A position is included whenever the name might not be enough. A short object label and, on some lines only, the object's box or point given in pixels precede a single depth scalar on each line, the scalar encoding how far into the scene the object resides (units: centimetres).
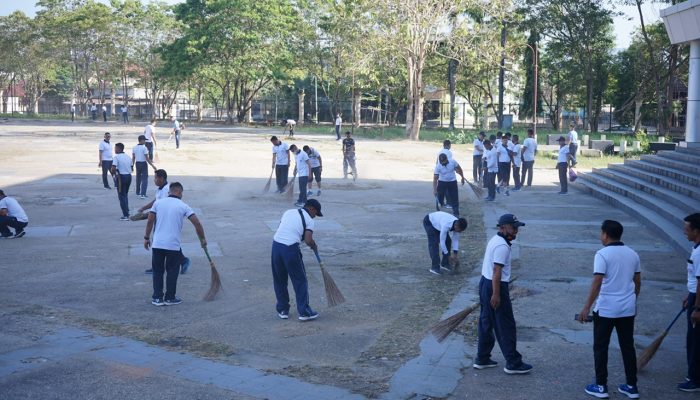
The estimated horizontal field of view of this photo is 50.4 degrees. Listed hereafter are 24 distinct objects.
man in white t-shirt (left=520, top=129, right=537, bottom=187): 2277
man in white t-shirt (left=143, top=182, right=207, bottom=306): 972
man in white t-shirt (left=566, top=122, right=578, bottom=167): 2435
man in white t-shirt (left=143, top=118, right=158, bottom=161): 2717
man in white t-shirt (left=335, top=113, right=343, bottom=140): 4544
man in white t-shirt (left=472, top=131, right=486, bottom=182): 2370
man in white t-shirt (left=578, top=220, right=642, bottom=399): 657
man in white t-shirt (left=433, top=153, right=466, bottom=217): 1609
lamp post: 3815
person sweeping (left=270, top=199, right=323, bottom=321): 901
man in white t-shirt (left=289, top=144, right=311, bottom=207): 1876
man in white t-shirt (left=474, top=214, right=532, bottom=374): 715
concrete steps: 1520
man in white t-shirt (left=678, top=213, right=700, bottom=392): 670
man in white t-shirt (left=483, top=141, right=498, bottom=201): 1938
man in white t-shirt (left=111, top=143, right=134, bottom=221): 1638
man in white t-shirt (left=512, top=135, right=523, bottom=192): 2170
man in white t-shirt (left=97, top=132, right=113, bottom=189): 2109
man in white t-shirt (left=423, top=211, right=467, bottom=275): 1127
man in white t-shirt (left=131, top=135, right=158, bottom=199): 1933
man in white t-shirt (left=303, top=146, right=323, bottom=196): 2098
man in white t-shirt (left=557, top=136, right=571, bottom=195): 2092
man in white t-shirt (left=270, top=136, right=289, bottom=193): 2059
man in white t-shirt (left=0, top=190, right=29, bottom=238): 1441
